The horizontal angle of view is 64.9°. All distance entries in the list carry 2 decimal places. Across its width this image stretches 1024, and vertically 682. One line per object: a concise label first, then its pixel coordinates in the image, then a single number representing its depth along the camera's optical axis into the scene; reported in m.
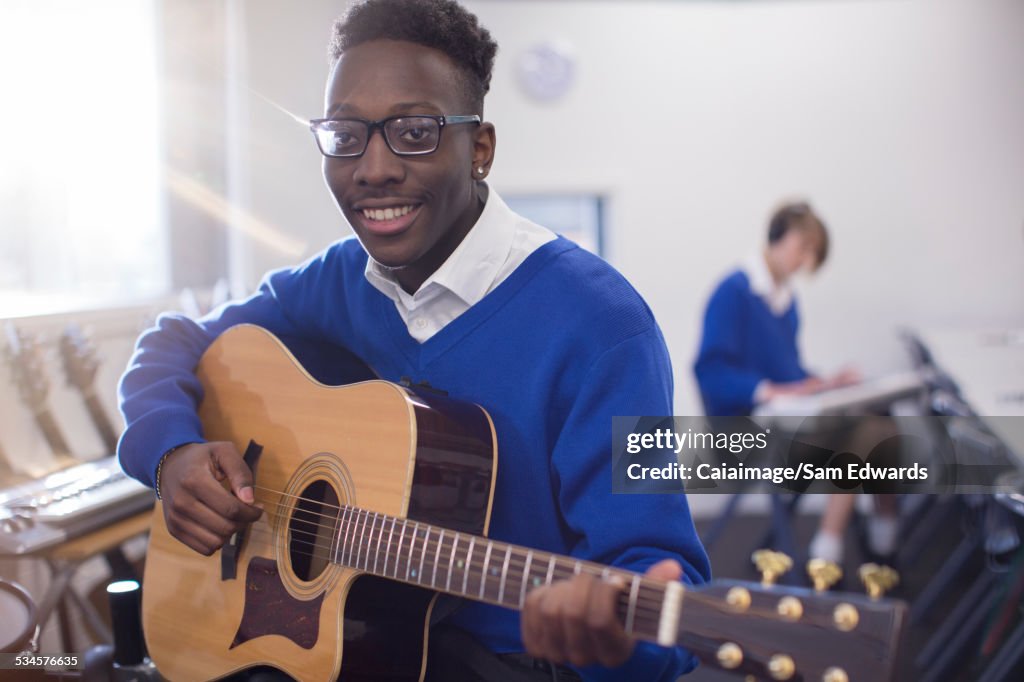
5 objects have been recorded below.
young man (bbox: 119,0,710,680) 0.95
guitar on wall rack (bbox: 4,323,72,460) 1.64
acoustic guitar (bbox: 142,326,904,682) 0.71
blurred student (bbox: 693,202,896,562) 2.53
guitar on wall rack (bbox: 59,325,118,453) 1.76
